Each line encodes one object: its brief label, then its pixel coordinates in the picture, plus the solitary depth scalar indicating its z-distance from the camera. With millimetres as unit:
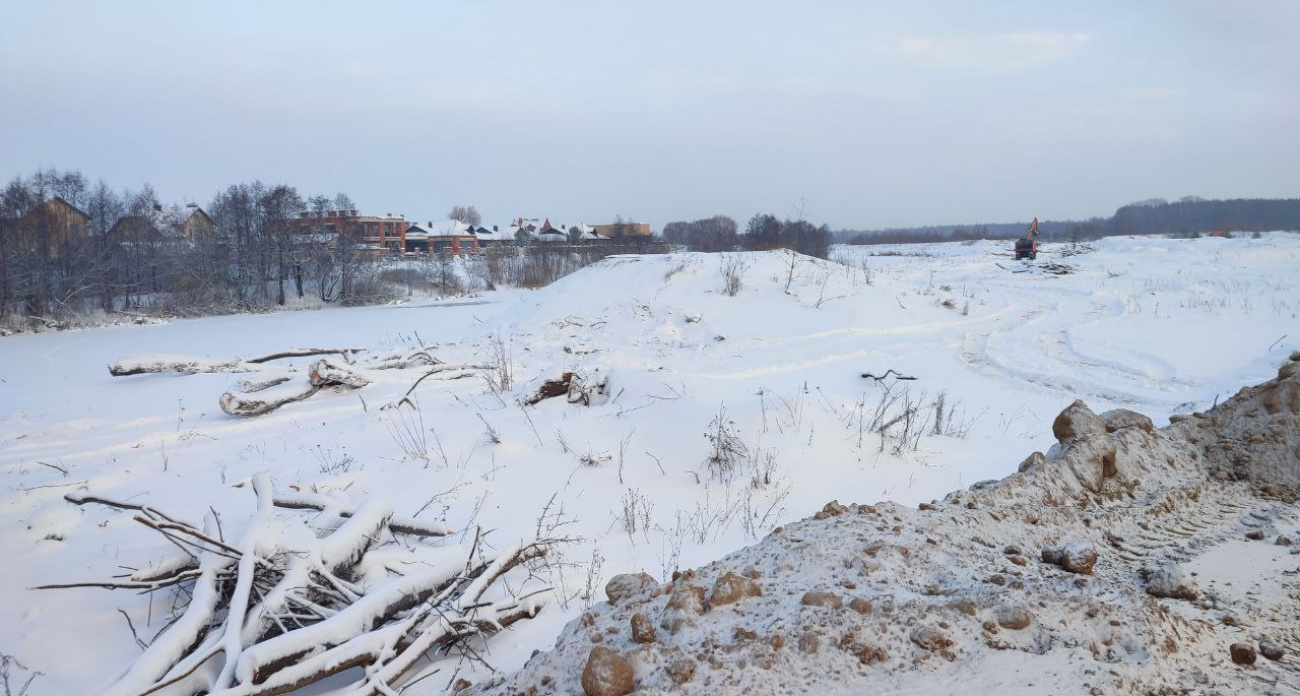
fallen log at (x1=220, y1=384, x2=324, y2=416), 7578
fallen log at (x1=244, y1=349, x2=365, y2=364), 10383
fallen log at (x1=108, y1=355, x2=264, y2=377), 9672
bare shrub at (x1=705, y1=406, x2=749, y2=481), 4855
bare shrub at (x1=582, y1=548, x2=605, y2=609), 2983
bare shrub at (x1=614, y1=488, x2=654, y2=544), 3869
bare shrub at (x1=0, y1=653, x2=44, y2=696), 2607
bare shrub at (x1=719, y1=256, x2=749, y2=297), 15969
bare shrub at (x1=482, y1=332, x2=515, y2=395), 7913
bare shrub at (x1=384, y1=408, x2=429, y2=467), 5320
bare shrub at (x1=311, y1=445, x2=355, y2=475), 5117
